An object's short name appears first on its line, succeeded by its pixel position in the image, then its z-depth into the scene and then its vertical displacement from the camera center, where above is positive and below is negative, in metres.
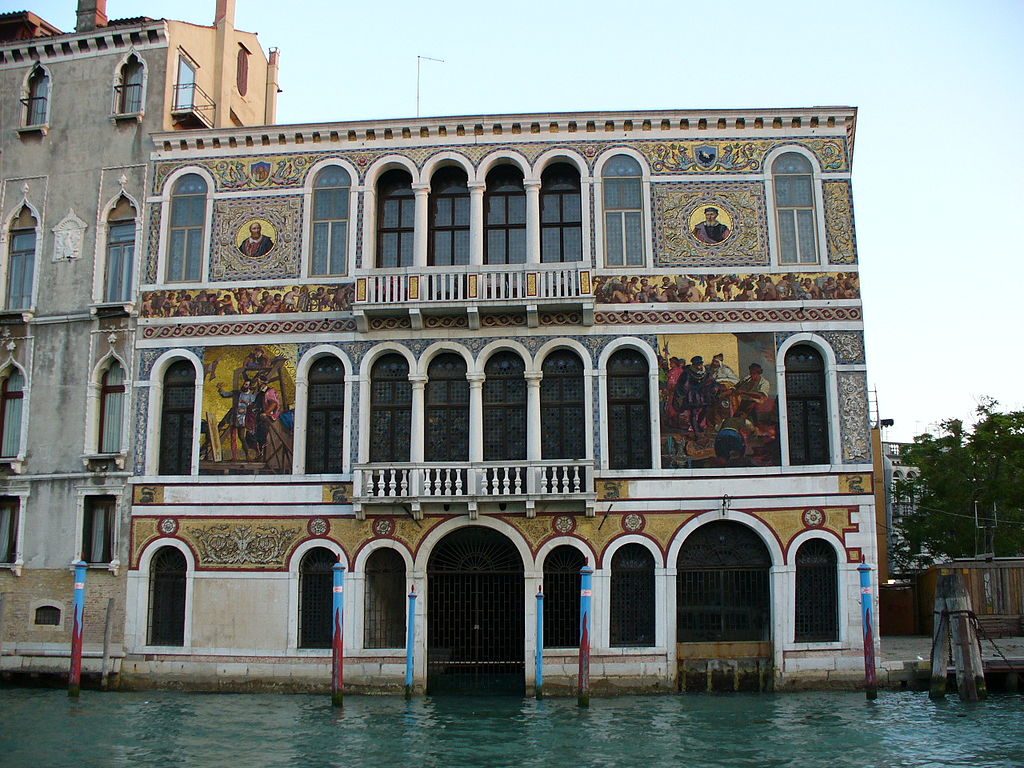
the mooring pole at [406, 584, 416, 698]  23.81 -1.05
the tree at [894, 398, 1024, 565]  37.53 +3.39
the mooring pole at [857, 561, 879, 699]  22.59 -0.67
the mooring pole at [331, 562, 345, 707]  22.97 -1.04
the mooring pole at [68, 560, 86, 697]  24.27 -0.86
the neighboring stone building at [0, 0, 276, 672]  26.42 +7.13
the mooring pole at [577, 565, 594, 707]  22.69 -0.83
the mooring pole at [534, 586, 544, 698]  23.58 -1.02
